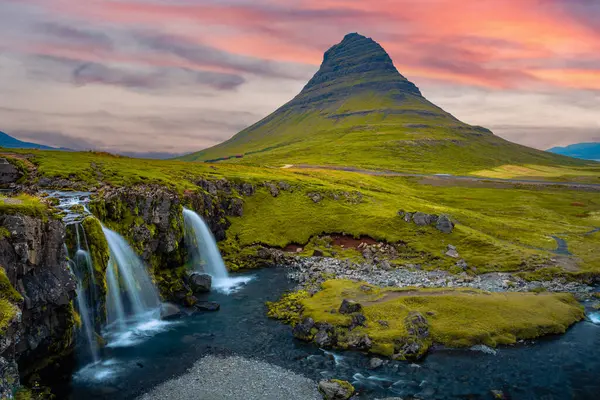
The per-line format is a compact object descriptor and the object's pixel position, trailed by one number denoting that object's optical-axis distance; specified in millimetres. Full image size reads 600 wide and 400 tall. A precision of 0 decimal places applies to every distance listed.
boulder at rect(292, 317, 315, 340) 40125
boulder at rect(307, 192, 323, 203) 92075
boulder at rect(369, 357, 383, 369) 34750
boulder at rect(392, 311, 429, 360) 36375
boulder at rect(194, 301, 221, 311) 48362
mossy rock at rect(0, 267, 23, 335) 23203
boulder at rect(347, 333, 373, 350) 37719
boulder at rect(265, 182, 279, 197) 93381
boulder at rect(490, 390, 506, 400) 30625
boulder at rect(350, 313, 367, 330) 40844
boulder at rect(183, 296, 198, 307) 49375
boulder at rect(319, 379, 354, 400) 29984
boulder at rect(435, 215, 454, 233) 76375
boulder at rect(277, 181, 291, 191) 96375
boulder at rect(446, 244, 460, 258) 68362
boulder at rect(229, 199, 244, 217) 83875
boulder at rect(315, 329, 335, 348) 38678
